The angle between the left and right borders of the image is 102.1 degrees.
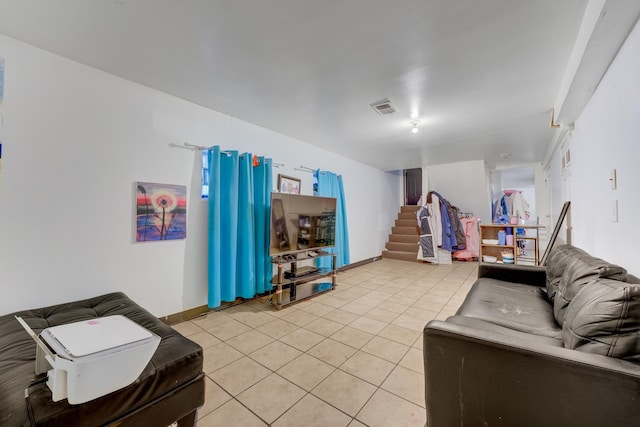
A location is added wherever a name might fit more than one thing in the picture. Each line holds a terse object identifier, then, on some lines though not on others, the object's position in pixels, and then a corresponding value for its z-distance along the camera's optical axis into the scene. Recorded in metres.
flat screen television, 3.35
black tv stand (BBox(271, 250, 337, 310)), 3.26
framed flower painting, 2.51
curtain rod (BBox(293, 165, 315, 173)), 4.28
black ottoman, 1.01
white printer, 0.98
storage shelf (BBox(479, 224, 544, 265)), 4.73
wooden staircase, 6.66
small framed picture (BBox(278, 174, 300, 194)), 3.90
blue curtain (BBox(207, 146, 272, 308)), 2.90
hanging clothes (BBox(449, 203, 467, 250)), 6.62
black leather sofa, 0.94
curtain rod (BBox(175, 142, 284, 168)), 2.77
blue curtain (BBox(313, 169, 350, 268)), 4.53
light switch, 1.74
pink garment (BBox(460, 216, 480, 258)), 6.65
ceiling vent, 2.86
